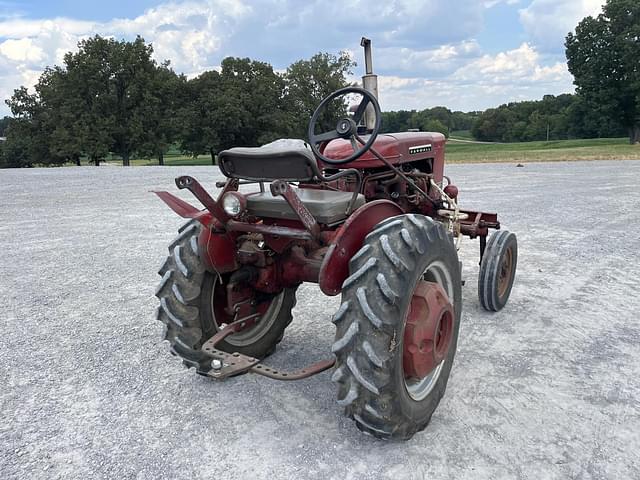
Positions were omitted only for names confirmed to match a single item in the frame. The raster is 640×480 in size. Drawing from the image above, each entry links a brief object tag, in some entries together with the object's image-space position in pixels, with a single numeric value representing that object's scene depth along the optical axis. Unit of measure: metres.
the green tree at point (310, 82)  42.78
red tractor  2.44
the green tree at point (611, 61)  38.59
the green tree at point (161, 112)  38.09
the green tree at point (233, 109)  40.00
